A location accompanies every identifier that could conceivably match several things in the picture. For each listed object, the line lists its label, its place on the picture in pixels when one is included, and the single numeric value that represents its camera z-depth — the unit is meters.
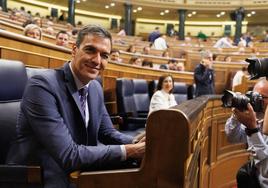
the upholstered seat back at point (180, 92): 3.60
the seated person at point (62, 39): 3.12
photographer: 1.31
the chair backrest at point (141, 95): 3.02
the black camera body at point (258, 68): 1.06
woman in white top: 2.73
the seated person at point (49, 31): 4.79
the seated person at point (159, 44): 8.45
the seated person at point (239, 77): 5.31
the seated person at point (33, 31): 2.70
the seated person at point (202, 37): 12.61
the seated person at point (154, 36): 9.28
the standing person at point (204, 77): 3.89
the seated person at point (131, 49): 6.46
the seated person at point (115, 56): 4.03
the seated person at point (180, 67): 5.95
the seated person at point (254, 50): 8.01
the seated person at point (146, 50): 6.87
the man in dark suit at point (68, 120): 0.88
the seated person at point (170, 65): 5.64
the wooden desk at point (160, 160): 0.71
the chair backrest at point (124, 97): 2.66
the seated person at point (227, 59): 7.16
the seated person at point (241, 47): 8.20
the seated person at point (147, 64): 5.10
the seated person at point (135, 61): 4.70
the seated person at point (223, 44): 9.15
